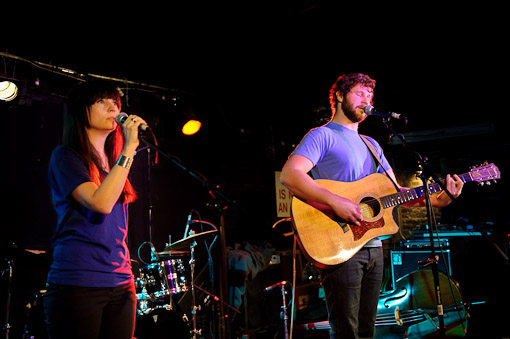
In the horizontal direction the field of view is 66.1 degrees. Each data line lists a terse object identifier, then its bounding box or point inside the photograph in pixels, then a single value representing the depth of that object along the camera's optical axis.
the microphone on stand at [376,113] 2.93
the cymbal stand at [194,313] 5.29
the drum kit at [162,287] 4.81
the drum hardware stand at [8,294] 4.36
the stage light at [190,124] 6.25
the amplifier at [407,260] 7.16
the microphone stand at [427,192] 2.71
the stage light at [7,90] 4.99
